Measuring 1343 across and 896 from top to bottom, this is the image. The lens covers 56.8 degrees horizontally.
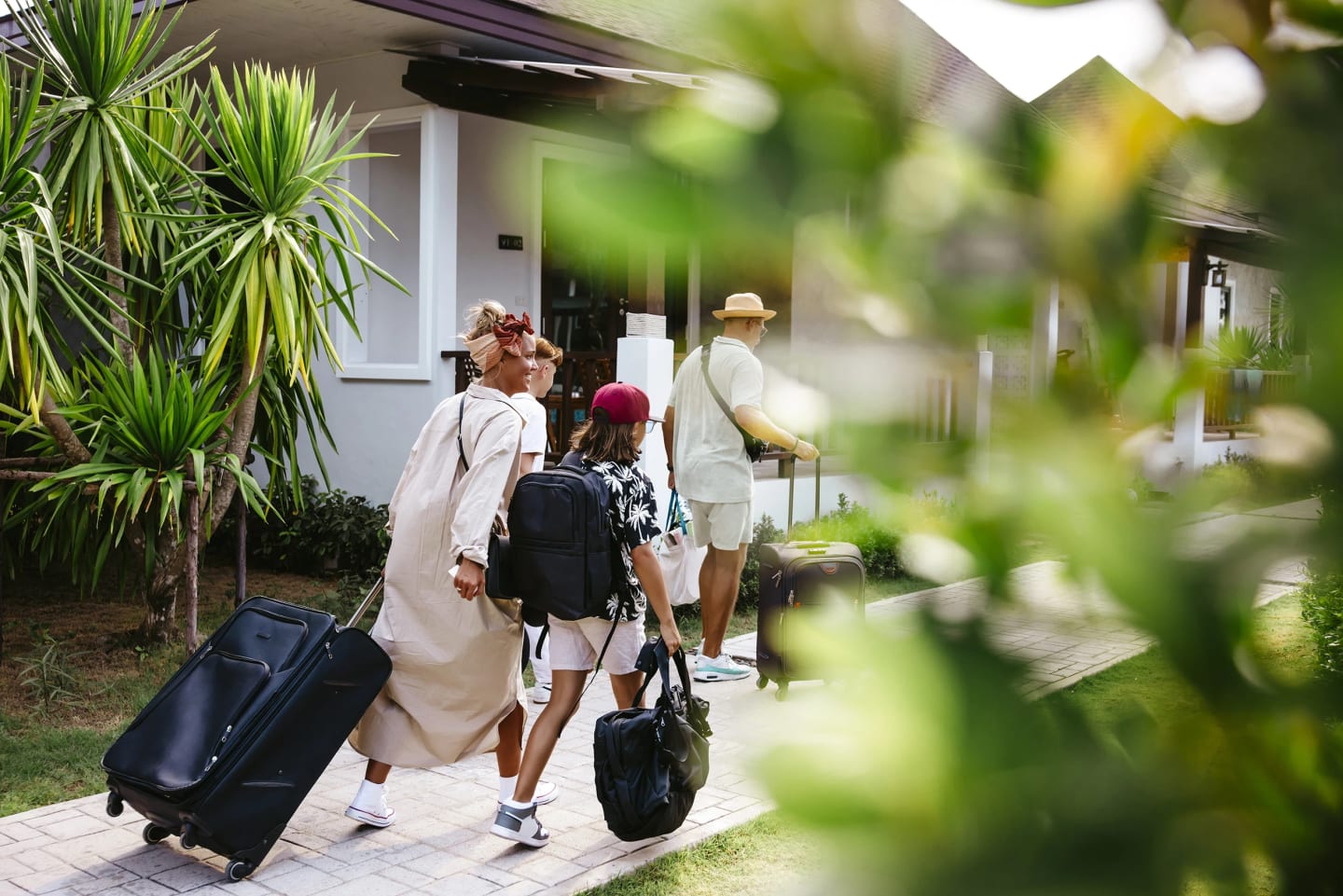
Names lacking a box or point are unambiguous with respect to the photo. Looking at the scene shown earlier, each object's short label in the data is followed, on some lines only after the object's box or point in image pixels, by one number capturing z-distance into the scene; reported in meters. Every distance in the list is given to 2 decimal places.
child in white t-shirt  5.71
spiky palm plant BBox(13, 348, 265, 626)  6.34
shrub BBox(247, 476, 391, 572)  9.51
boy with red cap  4.59
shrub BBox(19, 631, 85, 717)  6.21
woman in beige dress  4.56
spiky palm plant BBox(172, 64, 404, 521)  6.62
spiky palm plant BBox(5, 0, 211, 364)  6.34
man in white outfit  6.86
